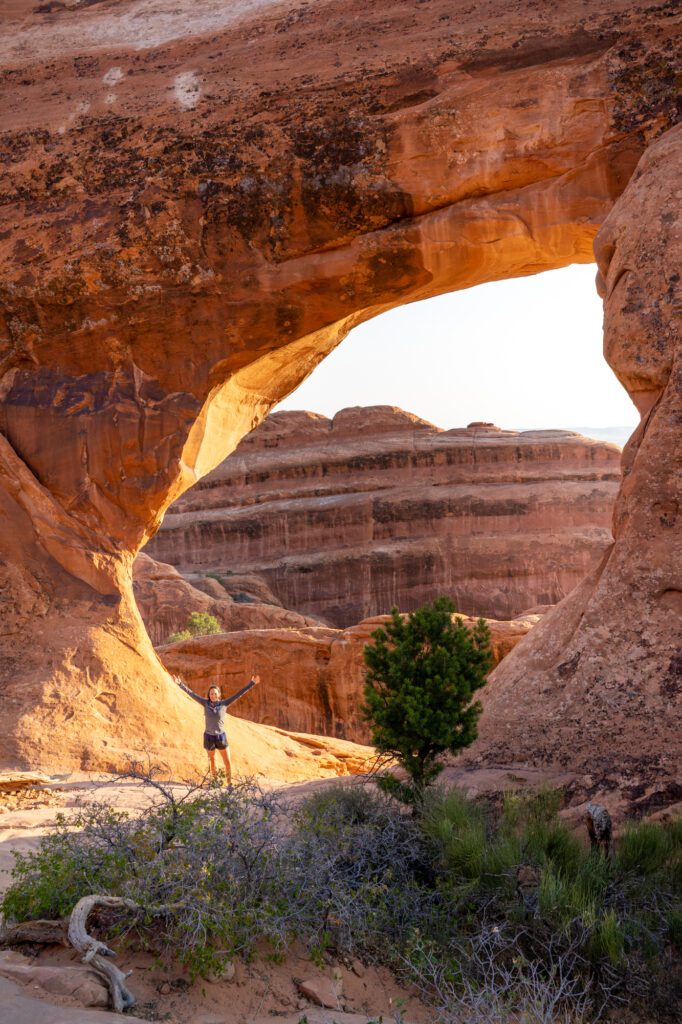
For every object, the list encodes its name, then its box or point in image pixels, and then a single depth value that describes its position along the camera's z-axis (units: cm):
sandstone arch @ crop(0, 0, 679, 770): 1350
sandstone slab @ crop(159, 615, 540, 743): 2241
